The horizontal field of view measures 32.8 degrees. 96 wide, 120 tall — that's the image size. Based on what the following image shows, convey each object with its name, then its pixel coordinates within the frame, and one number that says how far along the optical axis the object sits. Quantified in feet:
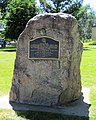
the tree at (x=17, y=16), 71.23
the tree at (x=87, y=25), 165.99
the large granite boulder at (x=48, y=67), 12.36
